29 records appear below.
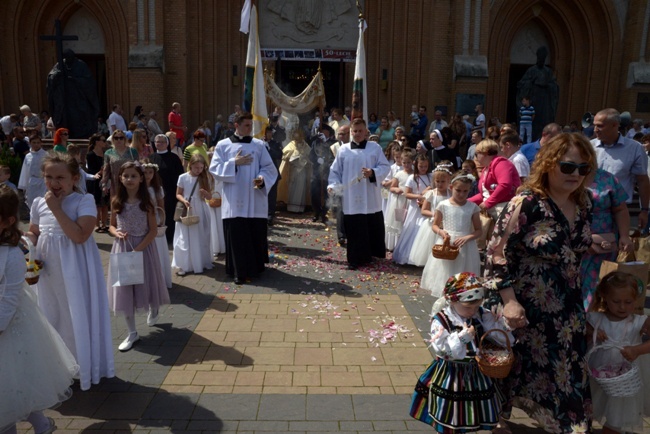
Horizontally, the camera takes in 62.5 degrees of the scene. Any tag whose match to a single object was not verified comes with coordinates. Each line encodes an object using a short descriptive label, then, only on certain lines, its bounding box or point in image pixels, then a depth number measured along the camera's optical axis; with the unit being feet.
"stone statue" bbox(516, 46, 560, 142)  57.67
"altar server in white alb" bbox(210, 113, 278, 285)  23.89
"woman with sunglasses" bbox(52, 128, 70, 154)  32.78
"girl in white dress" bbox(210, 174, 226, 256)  28.19
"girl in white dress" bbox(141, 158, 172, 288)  19.56
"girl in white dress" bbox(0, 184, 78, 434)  10.50
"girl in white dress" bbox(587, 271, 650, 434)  11.05
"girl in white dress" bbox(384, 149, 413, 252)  27.68
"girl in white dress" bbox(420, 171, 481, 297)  19.85
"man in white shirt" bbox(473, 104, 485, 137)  57.41
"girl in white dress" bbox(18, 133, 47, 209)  31.22
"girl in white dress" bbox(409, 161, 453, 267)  23.16
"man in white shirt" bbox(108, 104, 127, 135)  56.59
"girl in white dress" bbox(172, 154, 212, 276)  24.99
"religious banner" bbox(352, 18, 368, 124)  33.58
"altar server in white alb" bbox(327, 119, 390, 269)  26.32
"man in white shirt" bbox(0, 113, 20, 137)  56.95
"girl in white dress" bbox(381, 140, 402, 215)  28.12
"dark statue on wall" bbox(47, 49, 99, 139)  45.37
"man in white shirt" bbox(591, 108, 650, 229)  17.69
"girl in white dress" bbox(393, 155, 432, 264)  26.73
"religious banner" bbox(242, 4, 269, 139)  29.96
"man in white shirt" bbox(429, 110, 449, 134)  54.54
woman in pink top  19.83
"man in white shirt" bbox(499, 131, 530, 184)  22.74
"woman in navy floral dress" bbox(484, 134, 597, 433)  10.06
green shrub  38.78
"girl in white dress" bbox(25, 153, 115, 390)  13.01
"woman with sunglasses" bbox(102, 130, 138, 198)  28.10
